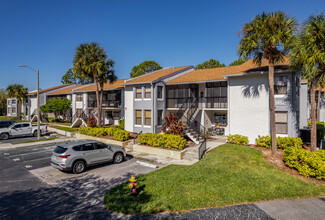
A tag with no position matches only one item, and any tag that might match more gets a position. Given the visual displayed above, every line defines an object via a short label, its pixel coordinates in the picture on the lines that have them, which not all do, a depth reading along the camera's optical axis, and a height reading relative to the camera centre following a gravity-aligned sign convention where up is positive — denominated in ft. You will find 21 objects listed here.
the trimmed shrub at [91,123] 76.18 -4.56
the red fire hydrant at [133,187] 25.73 -10.23
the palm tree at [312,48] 36.52 +12.32
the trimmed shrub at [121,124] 81.66 -5.53
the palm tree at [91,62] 69.77 +18.17
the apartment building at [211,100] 50.29 +3.93
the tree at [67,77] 218.79 +39.64
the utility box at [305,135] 54.48 -6.95
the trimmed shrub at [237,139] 51.29 -7.65
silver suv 34.22 -8.33
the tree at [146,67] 172.60 +40.36
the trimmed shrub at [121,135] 58.65 -7.30
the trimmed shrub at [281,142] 45.35 -7.50
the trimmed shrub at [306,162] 30.45 -8.60
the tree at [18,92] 140.87 +14.63
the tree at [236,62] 150.73 +39.45
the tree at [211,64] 154.40 +38.72
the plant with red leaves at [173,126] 50.59 -3.87
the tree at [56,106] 105.50 +3.20
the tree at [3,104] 187.42 +7.63
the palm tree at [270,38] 39.55 +15.55
